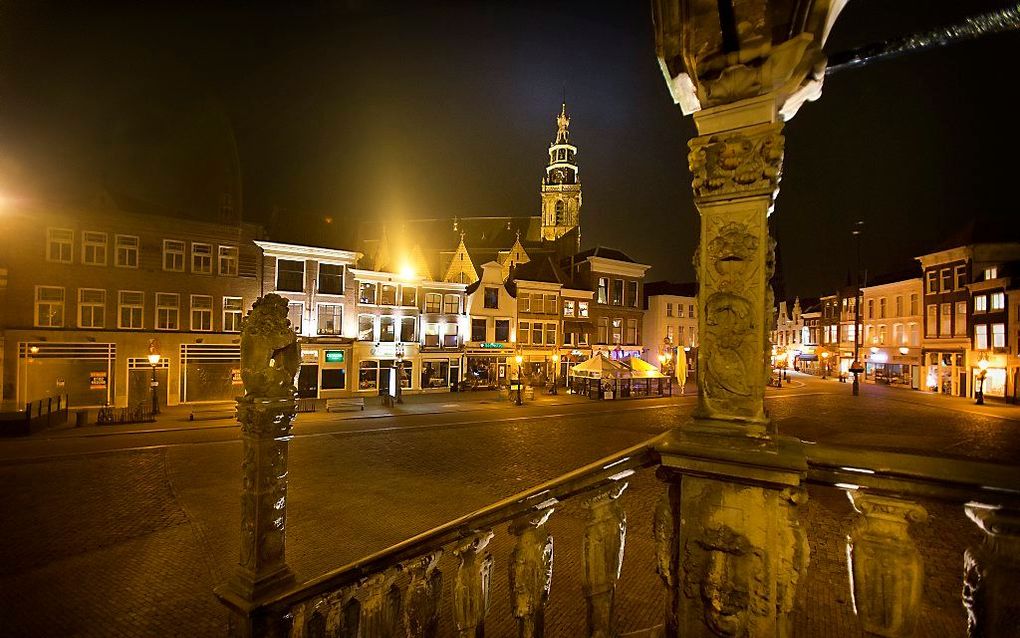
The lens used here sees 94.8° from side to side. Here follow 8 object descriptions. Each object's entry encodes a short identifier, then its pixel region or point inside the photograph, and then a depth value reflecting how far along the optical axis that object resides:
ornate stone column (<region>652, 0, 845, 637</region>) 2.20
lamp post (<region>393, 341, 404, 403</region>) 26.84
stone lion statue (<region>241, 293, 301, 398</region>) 3.37
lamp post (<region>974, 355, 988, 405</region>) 27.67
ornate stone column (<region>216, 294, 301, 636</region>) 3.24
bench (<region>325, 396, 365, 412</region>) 22.70
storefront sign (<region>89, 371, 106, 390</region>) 22.83
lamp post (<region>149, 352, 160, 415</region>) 20.31
